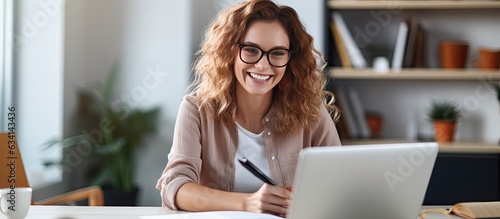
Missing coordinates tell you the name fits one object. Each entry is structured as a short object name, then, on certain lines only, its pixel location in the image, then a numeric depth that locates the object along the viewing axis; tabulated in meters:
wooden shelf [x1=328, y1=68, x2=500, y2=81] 3.80
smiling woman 2.15
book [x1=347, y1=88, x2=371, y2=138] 3.98
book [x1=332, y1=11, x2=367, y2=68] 3.90
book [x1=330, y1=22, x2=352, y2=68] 3.90
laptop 1.46
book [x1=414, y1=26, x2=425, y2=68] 3.89
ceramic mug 1.82
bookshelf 3.89
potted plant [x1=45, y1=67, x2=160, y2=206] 4.16
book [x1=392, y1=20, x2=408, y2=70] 3.83
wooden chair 2.34
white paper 1.75
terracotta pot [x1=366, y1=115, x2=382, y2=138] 3.99
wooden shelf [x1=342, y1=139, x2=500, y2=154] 3.74
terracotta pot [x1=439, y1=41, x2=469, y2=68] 3.84
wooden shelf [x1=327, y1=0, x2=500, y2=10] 3.77
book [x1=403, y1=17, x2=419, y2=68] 3.86
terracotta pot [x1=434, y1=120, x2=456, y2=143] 3.86
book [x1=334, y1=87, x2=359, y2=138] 3.96
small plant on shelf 3.85
